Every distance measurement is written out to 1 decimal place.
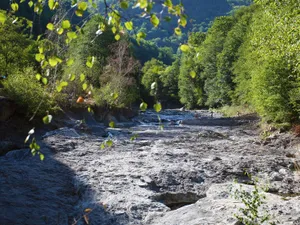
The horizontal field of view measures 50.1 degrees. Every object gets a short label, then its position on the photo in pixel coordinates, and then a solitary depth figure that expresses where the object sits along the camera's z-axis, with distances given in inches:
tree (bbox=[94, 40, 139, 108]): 1126.3
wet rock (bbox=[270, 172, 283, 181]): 399.2
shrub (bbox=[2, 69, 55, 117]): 678.5
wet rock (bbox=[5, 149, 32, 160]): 438.3
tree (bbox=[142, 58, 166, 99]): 3039.4
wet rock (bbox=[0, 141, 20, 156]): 494.9
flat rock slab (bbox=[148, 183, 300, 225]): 219.8
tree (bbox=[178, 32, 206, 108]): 2337.8
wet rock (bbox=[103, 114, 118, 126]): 1065.5
